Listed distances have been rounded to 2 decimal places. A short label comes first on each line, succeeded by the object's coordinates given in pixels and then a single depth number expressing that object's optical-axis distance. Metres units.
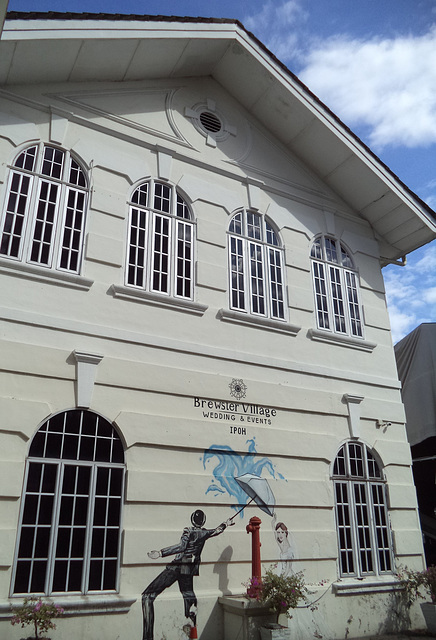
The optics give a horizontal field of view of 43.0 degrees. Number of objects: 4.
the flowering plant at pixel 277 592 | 8.25
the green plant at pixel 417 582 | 10.45
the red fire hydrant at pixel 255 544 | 8.88
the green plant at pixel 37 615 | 6.92
